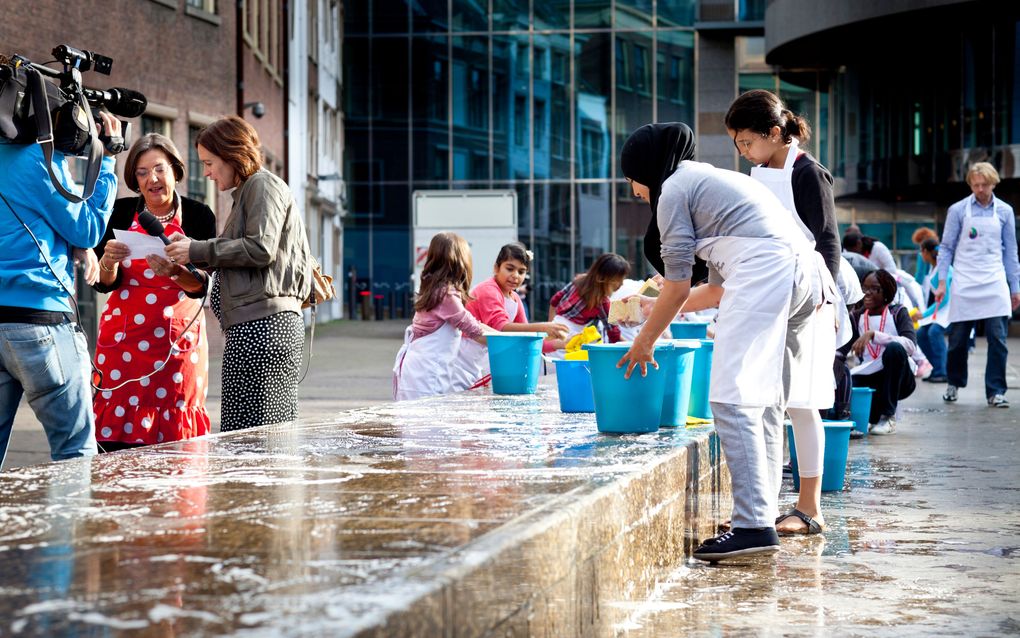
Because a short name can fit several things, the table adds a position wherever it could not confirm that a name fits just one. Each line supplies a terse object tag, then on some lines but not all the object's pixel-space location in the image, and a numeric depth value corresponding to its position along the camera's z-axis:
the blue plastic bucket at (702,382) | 5.99
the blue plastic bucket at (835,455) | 6.39
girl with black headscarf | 4.64
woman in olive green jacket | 5.48
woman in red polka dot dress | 5.67
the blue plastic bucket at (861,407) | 8.90
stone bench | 2.41
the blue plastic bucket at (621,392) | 5.08
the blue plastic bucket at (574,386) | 6.00
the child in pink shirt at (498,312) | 7.77
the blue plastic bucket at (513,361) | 7.07
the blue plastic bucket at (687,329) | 8.23
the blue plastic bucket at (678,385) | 5.39
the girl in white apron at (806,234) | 5.15
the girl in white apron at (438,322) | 7.62
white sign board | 28.05
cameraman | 4.63
